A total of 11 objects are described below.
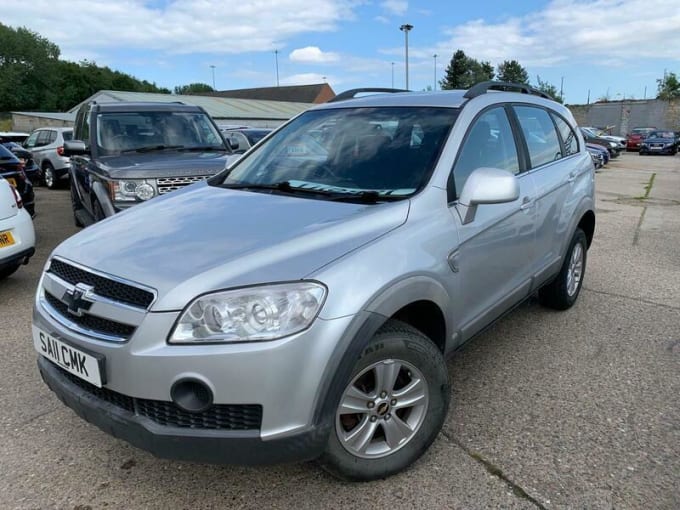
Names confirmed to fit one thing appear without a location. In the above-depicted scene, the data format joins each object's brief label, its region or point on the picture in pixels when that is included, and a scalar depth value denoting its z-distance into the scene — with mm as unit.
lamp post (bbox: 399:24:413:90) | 34406
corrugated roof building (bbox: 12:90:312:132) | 32250
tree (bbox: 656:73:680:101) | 59856
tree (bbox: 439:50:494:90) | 71938
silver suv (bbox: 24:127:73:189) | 13724
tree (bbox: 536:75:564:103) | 68988
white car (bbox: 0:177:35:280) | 4754
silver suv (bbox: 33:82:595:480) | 1926
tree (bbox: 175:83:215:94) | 131538
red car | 33438
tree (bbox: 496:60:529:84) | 78906
